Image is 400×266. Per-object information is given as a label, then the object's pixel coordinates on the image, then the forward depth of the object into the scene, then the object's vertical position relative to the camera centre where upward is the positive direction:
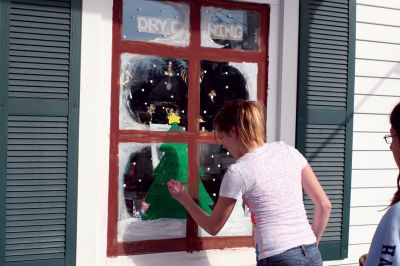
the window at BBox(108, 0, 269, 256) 3.74 +0.09
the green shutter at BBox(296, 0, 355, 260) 4.23 +0.14
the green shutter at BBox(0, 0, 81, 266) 3.32 -0.08
